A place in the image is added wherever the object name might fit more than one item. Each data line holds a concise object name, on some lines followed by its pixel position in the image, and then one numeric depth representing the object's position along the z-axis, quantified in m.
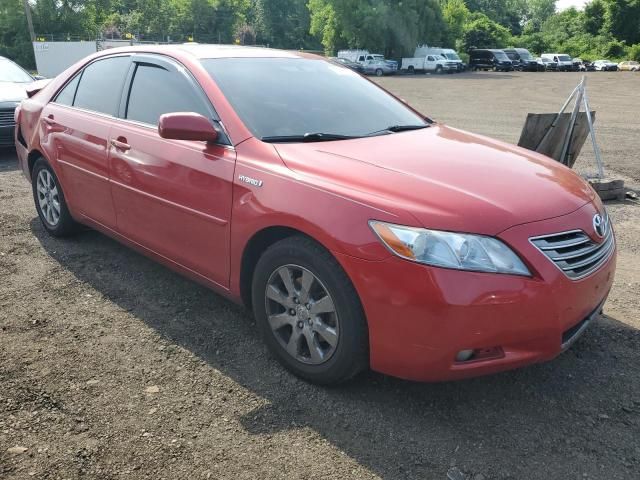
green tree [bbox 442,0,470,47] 63.16
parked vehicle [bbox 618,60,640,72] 49.19
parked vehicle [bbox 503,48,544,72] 51.24
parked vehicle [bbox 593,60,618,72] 51.34
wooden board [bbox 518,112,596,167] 6.86
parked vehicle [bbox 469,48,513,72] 51.83
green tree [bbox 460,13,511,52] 66.88
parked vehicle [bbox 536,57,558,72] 52.06
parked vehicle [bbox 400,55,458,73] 49.12
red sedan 2.52
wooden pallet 6.65
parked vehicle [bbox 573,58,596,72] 52.94
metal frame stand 6.79
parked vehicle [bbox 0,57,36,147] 8.77
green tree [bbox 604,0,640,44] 63.03
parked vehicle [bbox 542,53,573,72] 52.12
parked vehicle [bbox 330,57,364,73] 47.62
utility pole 38.58
